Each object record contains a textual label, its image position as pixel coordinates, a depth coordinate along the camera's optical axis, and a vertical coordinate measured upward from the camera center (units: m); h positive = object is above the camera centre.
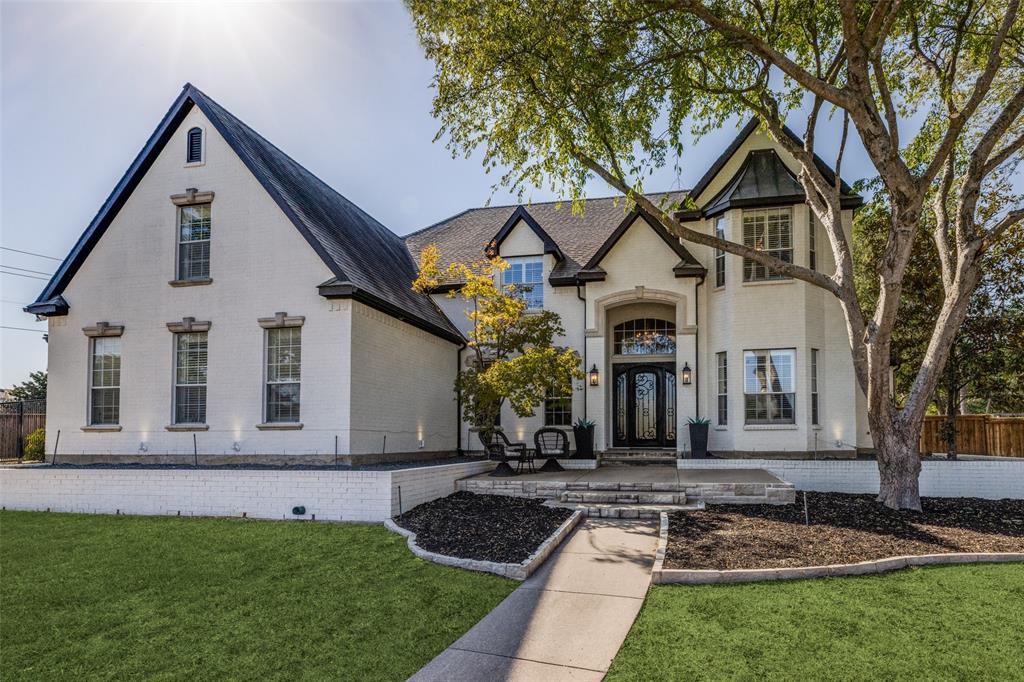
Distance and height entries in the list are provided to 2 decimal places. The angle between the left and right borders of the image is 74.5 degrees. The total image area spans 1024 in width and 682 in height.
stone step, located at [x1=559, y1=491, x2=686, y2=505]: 11.55 -1.89
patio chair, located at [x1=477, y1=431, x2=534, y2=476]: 14.59 -1.49
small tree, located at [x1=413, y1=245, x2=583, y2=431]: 14.06 +0.74
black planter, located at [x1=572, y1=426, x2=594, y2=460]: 16.81 -1.32
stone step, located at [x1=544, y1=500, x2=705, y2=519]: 10.80 -1.96
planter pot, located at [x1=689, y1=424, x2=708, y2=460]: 16.06 -1.24
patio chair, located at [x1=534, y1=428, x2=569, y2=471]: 16.80 -1.43
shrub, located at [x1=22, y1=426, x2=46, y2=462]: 17.39 -1.48
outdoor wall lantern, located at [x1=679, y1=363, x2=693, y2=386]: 16.97 +0.35
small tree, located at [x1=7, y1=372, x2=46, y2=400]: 36.84 +0.02
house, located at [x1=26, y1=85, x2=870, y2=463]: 13.34 +1.47
